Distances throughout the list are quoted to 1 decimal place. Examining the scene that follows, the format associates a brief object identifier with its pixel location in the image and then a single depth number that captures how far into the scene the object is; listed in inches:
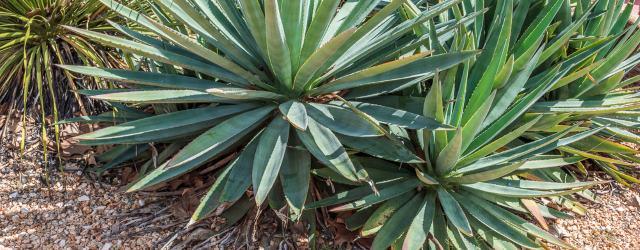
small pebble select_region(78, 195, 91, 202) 101.2
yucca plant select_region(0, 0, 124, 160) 110.6
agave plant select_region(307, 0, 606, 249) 85.0
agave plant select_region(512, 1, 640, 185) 104.1
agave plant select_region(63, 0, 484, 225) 81.6
